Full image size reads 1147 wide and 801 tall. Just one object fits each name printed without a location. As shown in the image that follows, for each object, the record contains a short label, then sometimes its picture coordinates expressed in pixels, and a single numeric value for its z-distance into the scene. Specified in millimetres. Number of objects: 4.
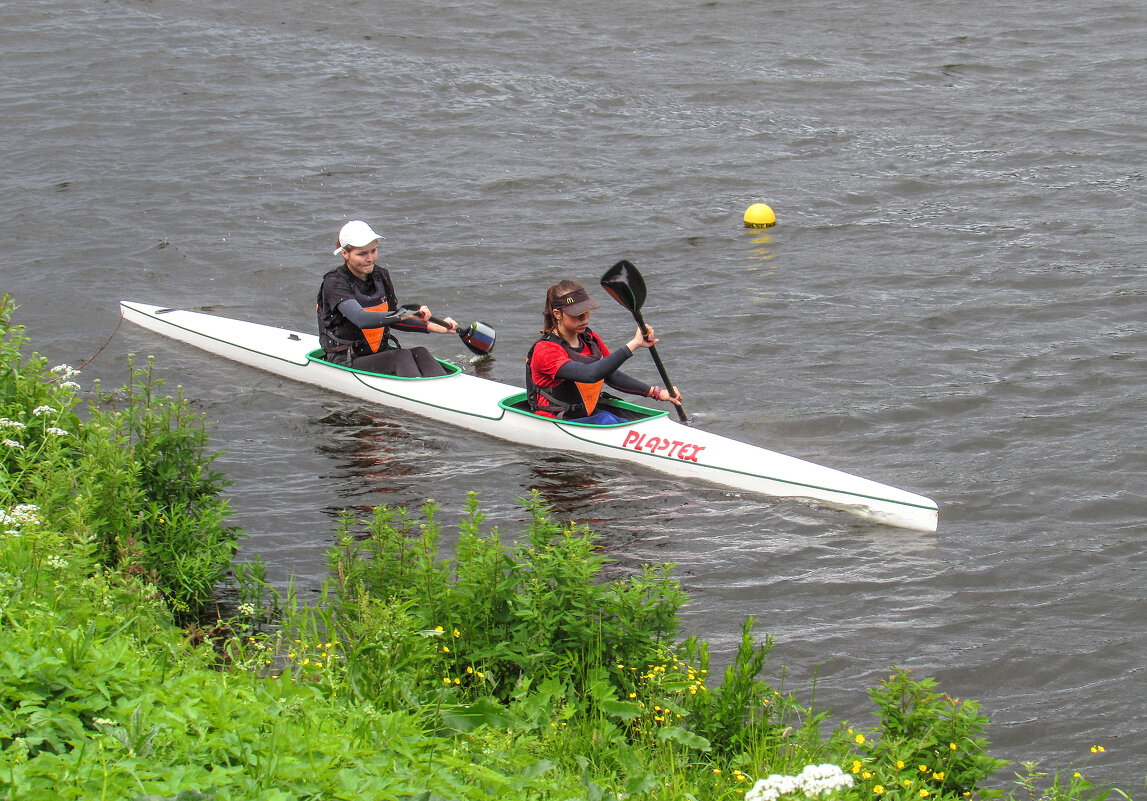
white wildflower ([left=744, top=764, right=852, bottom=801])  6344
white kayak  14672
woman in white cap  18062
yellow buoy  26594
